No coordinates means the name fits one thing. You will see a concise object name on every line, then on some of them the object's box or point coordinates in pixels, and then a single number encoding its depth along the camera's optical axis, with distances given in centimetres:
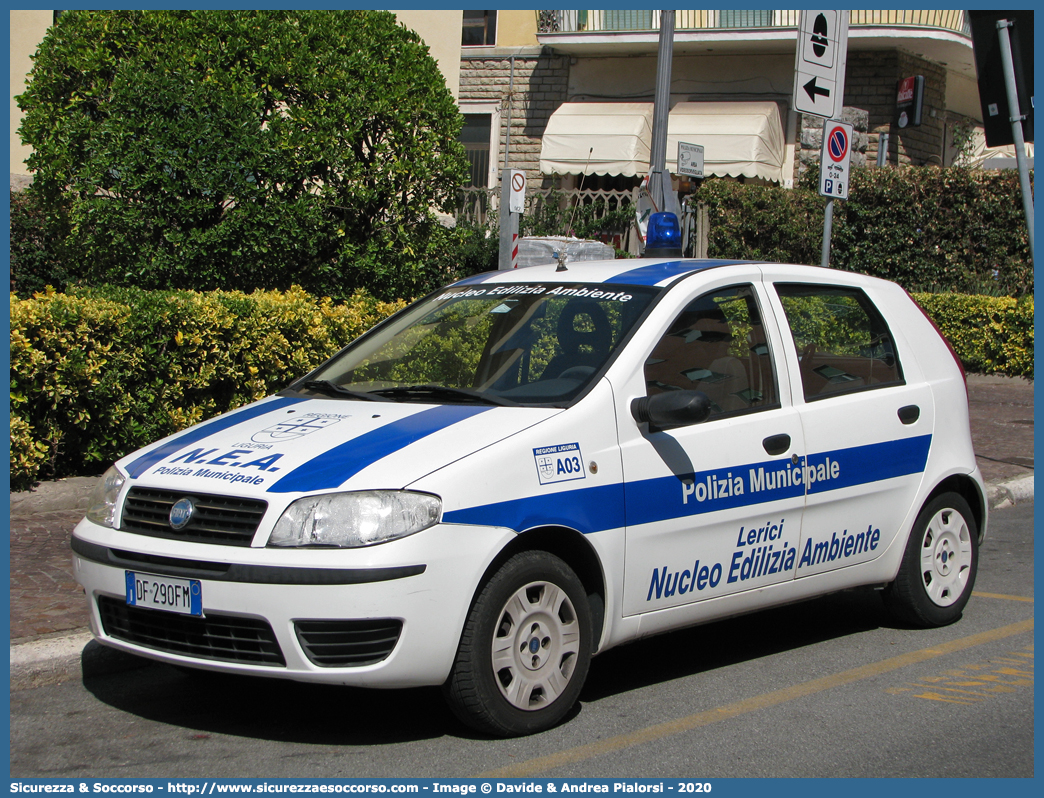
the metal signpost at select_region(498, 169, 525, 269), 1002
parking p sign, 993
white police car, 403
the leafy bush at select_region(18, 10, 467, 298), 941
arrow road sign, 984
